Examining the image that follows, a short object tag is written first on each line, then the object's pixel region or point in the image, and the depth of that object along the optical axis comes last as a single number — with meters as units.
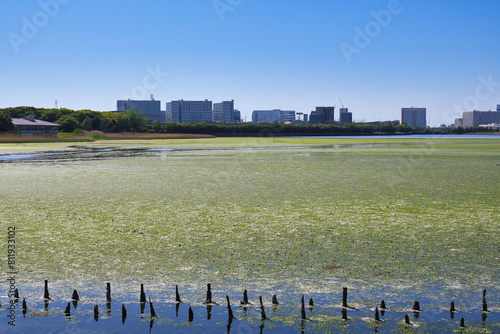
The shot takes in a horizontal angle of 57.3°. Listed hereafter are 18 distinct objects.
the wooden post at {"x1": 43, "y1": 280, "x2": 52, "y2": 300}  7.16
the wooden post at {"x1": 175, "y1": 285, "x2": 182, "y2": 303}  7.04
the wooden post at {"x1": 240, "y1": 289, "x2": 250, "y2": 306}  6.85
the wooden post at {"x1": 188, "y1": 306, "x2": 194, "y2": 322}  6.48
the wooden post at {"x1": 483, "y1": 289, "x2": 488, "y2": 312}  6.71
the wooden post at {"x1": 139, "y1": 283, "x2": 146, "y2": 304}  7.04
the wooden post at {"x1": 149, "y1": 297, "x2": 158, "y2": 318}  6.53
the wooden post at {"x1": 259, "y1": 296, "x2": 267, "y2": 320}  6.46
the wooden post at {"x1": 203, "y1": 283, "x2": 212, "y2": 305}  6.96
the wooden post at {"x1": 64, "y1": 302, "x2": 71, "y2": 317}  6.66
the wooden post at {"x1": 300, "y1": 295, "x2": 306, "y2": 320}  6.43
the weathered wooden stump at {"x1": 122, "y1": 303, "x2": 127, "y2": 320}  6.59
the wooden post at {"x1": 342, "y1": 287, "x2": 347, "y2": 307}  6.76
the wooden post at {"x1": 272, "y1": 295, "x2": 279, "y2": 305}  6.81
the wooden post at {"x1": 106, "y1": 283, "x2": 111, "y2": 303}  6.90
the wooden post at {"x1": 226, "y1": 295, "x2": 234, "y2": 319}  6.46
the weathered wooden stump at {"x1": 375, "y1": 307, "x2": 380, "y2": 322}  6.41
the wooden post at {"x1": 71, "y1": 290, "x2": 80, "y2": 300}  7.12
